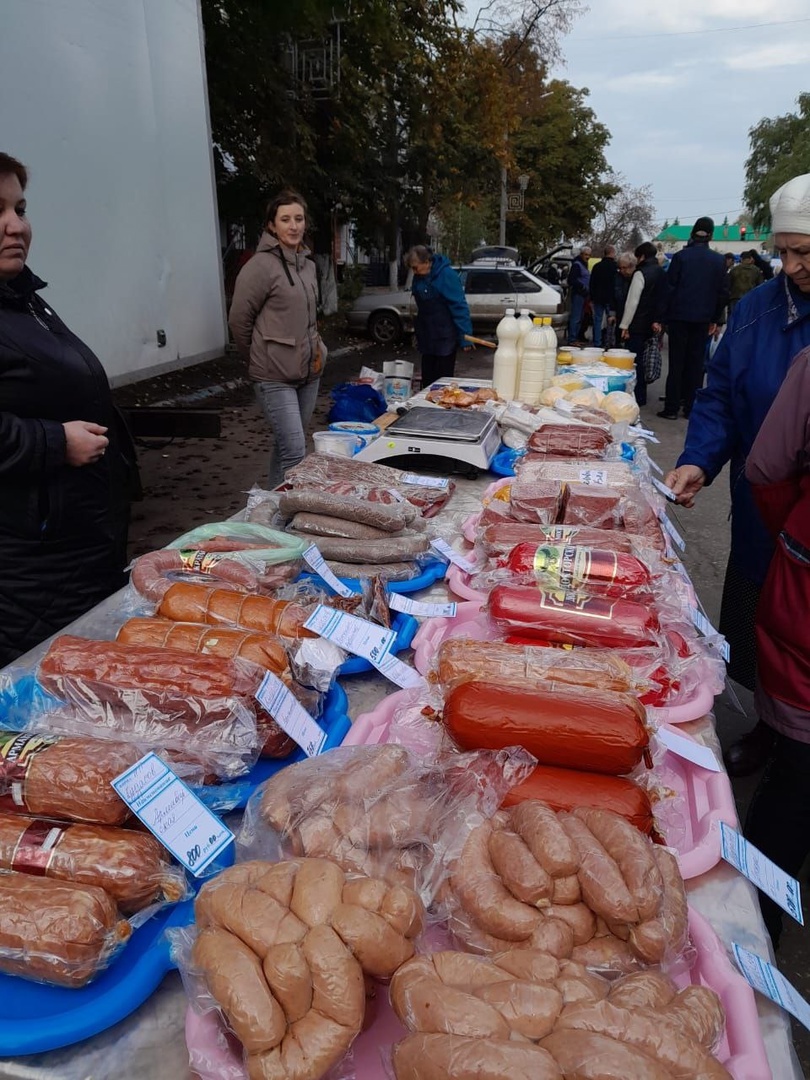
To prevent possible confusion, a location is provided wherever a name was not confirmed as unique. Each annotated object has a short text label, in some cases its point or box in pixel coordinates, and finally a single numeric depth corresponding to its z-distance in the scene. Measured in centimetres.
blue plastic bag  613
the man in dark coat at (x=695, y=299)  888
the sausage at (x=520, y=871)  104
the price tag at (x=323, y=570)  218
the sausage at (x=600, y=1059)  76
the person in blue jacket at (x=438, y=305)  806
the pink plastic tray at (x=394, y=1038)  93
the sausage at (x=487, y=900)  101
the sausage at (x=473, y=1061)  75
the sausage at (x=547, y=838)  106
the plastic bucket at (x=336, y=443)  357
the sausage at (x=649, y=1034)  81
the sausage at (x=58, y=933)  102
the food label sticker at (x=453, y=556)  244
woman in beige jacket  462
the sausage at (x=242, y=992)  85
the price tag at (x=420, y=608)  213
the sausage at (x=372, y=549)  235
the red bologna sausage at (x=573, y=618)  179
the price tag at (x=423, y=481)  306
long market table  100
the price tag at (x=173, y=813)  119
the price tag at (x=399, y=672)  182
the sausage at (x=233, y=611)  185
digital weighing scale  342
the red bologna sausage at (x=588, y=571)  196
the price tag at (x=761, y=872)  129
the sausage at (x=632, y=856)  103
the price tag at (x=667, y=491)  281
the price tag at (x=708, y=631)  190
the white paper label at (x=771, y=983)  105
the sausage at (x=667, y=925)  101
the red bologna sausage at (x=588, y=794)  125
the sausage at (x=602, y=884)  102
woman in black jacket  214
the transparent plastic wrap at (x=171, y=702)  145
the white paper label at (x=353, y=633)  182
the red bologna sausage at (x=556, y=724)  131
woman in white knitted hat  226
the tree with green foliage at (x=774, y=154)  4734
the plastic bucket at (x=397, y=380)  583
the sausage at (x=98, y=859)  113
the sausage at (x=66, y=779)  123
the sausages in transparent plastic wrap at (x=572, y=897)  102
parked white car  1631
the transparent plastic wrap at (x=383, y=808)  114
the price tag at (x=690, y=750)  156
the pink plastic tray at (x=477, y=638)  173
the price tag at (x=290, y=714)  148
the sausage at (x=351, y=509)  244
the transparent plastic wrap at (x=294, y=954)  86
